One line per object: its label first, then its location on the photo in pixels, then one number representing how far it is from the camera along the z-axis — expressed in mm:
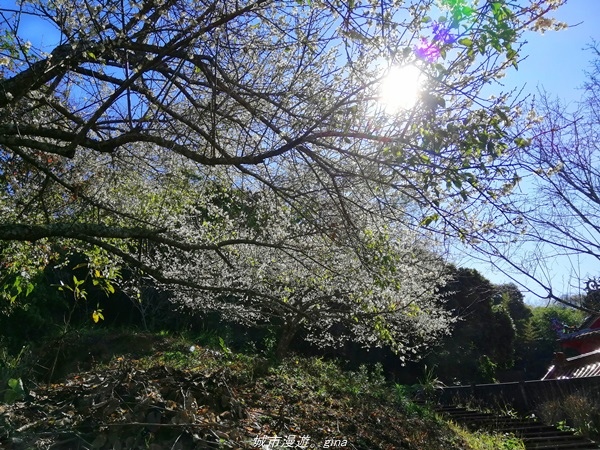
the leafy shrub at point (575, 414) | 8922
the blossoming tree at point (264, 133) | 3498
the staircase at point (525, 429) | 7527
